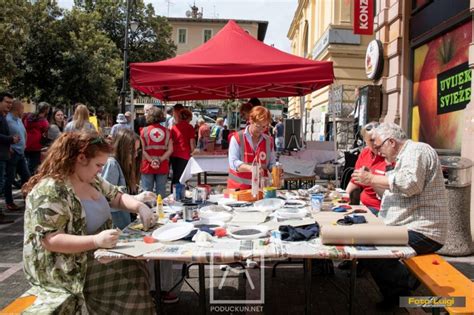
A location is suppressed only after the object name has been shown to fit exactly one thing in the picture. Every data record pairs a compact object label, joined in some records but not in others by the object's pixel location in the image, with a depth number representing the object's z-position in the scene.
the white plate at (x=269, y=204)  3.40
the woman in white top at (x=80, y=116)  6.44
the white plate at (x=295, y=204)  3.47
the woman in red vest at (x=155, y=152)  6.16
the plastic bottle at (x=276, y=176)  4.21
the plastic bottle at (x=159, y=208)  3.12
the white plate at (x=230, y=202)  3.57
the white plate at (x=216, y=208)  3.30
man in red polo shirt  4.06
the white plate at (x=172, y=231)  2.54
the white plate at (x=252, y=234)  2.55
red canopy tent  5.96
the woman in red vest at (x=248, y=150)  4.30
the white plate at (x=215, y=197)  3.82
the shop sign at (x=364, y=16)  11.34
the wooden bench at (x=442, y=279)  2.40
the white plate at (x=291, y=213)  3.06
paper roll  2.40
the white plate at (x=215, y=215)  3.02
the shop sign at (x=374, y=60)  10.23
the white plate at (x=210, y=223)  2.85
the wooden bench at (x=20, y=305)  2.15
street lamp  16.51
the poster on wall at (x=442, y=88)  6.86
